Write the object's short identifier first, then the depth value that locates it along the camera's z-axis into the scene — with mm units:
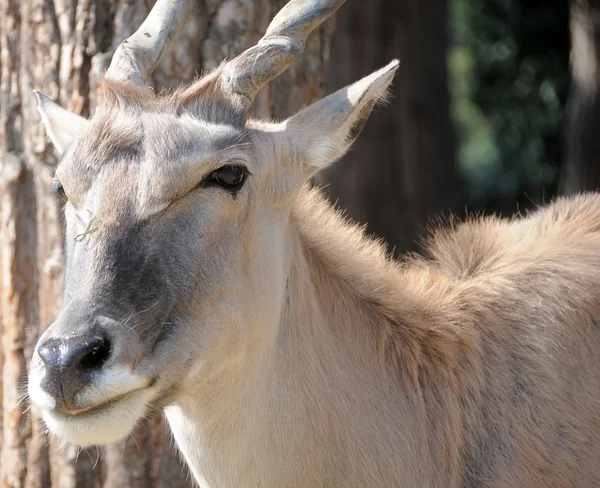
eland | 7367
